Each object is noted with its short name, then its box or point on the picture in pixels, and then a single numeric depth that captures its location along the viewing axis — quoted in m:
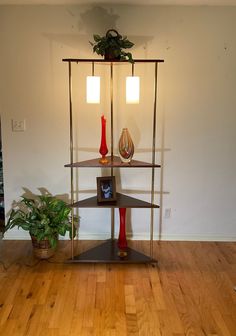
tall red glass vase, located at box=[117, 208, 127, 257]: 2.96
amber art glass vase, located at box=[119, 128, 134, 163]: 2.72
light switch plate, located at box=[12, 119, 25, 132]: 3.17
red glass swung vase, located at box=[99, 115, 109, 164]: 2.77
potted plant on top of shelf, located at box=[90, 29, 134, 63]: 2.60
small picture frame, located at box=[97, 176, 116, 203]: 2.86
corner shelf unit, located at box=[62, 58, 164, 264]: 2.72
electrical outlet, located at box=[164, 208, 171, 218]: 3.35
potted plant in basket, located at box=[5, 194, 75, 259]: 2.87
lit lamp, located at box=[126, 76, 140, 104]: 2.68
